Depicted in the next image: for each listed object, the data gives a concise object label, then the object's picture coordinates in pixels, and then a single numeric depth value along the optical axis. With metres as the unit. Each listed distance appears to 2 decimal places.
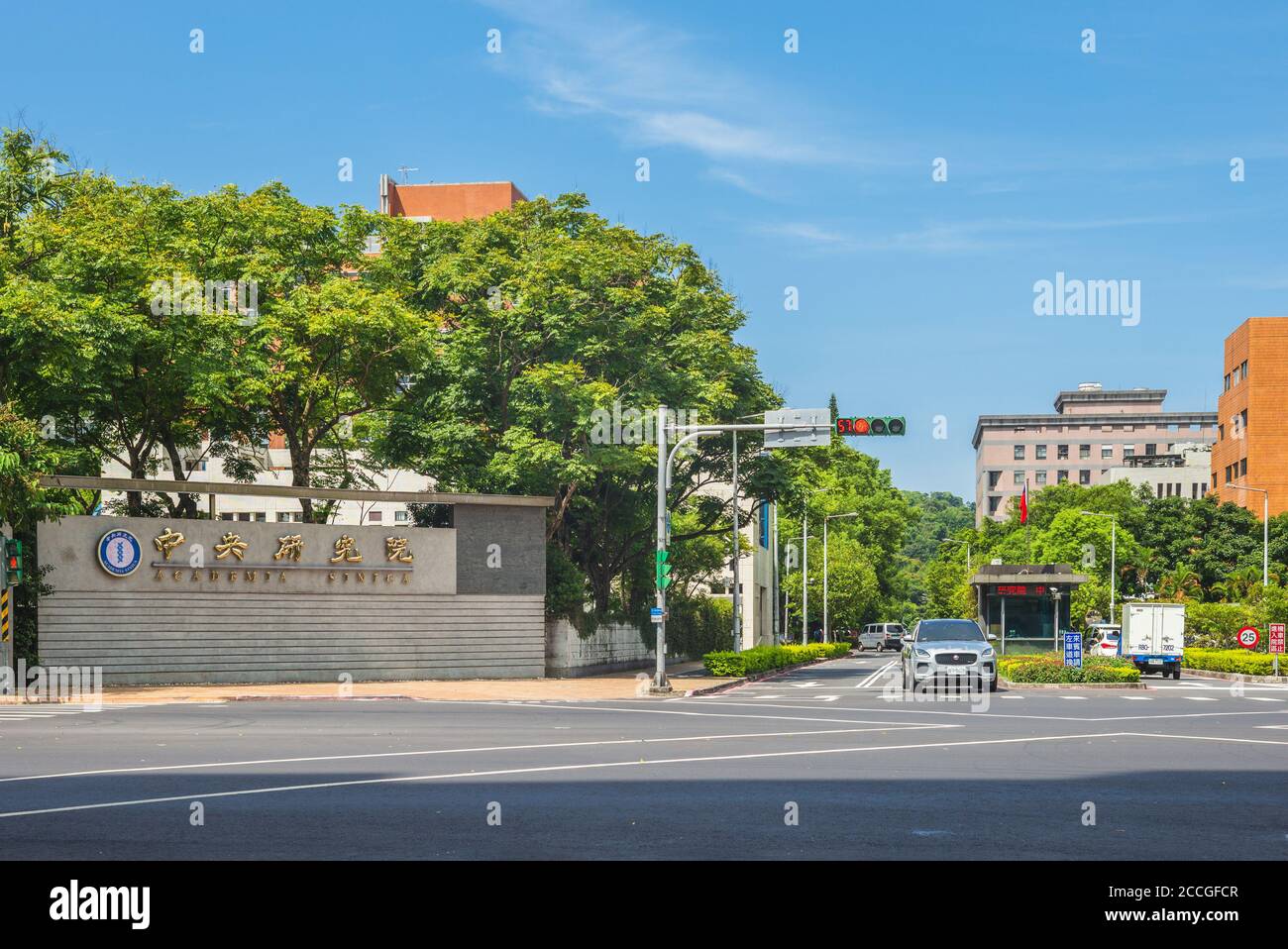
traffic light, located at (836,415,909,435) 28.88
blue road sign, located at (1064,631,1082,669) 39.25
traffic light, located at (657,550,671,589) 35.34
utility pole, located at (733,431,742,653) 46.81
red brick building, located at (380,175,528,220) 91.12
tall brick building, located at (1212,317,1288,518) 99.12
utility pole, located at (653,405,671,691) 35.16
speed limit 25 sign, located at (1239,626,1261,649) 47.97
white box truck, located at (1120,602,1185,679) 50.06
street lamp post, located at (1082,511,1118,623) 89.91
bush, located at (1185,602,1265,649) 61.47
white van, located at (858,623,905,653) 103.56
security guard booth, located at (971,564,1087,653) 47.34
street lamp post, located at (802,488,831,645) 76.85
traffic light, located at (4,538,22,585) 30.31
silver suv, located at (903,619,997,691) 32.28
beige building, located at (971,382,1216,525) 166.00
